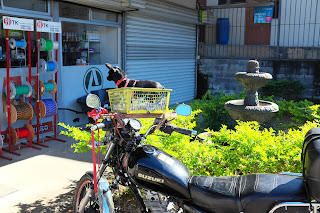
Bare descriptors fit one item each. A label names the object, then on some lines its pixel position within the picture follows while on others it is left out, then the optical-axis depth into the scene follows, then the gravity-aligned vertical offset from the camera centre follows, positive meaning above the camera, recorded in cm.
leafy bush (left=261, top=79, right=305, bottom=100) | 1091 -75
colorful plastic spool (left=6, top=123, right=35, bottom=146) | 605 -129
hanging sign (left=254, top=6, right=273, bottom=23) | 1350 +207
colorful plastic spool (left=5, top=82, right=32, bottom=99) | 586 -49
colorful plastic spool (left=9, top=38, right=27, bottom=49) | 608 +34
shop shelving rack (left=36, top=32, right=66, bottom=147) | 622 -96
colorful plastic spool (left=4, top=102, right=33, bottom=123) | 589 -88
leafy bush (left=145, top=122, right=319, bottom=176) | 351 -94
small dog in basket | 317 -17
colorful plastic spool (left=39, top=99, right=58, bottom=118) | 643 -87
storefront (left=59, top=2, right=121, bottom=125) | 747 +29
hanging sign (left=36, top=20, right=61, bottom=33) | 597 +65
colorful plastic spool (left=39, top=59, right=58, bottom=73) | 642 -7
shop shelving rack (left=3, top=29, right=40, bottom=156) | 567 -110
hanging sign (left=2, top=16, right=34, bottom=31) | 536 +63
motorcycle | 211 -82
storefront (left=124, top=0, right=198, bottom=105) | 943 +57
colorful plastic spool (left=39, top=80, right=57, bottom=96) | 640 -47
